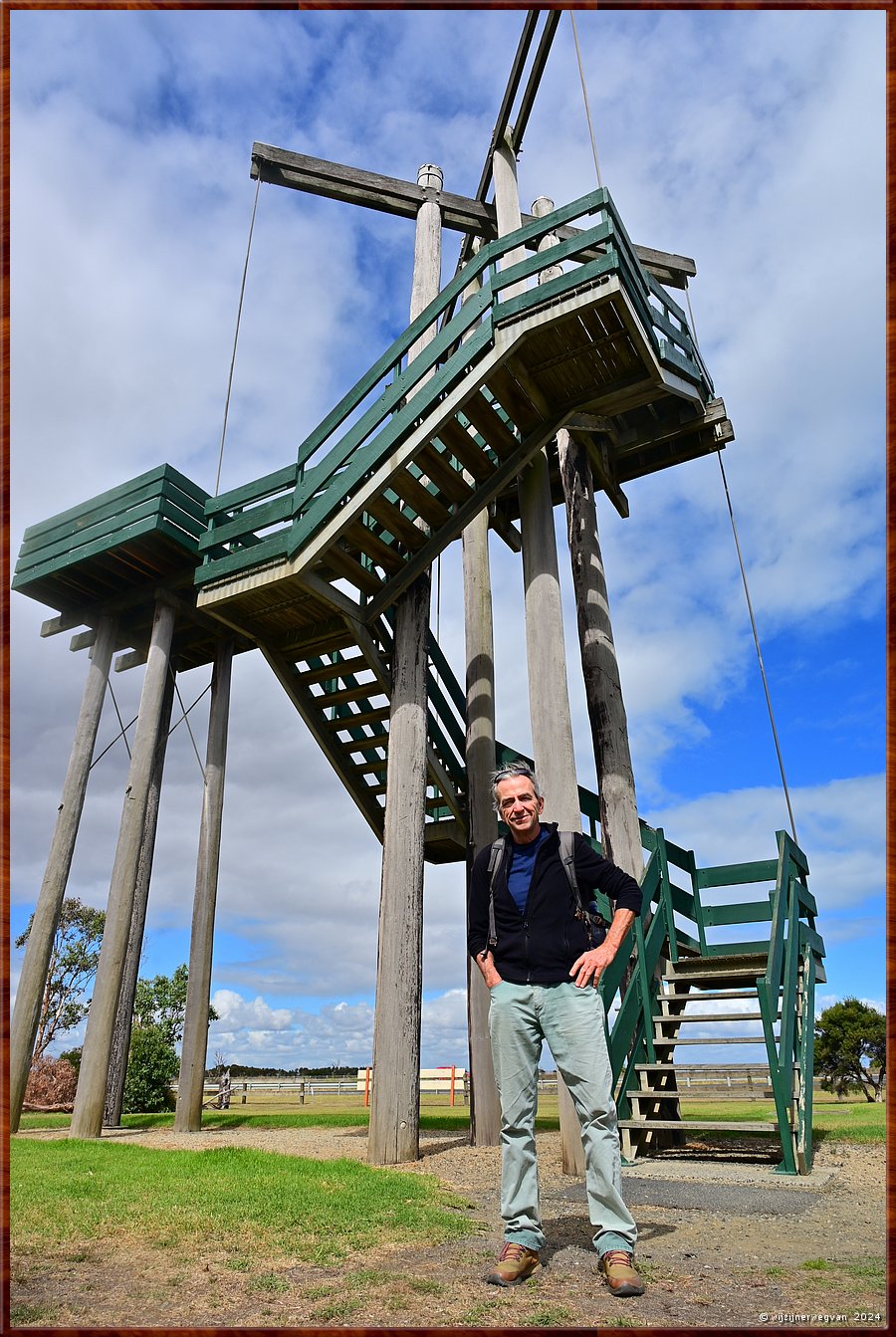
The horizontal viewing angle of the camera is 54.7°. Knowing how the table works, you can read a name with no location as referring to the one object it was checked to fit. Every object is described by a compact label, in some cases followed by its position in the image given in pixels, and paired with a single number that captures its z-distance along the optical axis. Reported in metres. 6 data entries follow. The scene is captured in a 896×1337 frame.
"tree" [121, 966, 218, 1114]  16.09
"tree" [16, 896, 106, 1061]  24.84
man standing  3.58
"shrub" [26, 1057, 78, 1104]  16.62
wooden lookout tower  7.48
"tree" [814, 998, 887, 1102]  18.41
